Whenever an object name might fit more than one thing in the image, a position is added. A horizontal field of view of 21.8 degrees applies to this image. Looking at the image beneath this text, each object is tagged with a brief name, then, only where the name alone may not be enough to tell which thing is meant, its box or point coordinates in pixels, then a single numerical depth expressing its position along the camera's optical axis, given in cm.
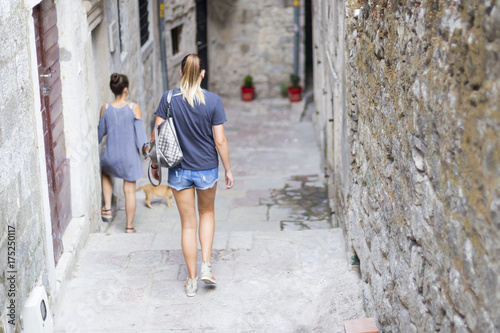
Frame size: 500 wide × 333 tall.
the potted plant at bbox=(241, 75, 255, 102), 2792
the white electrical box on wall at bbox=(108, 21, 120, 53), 1325
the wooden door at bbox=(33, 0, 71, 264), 868
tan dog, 1383
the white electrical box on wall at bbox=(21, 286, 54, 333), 652
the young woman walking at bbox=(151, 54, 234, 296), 773
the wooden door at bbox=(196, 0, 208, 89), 2680
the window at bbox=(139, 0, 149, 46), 1931
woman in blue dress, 1127
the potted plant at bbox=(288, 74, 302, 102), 2747
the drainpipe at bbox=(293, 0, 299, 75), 2705
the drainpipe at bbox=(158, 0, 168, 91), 2162
